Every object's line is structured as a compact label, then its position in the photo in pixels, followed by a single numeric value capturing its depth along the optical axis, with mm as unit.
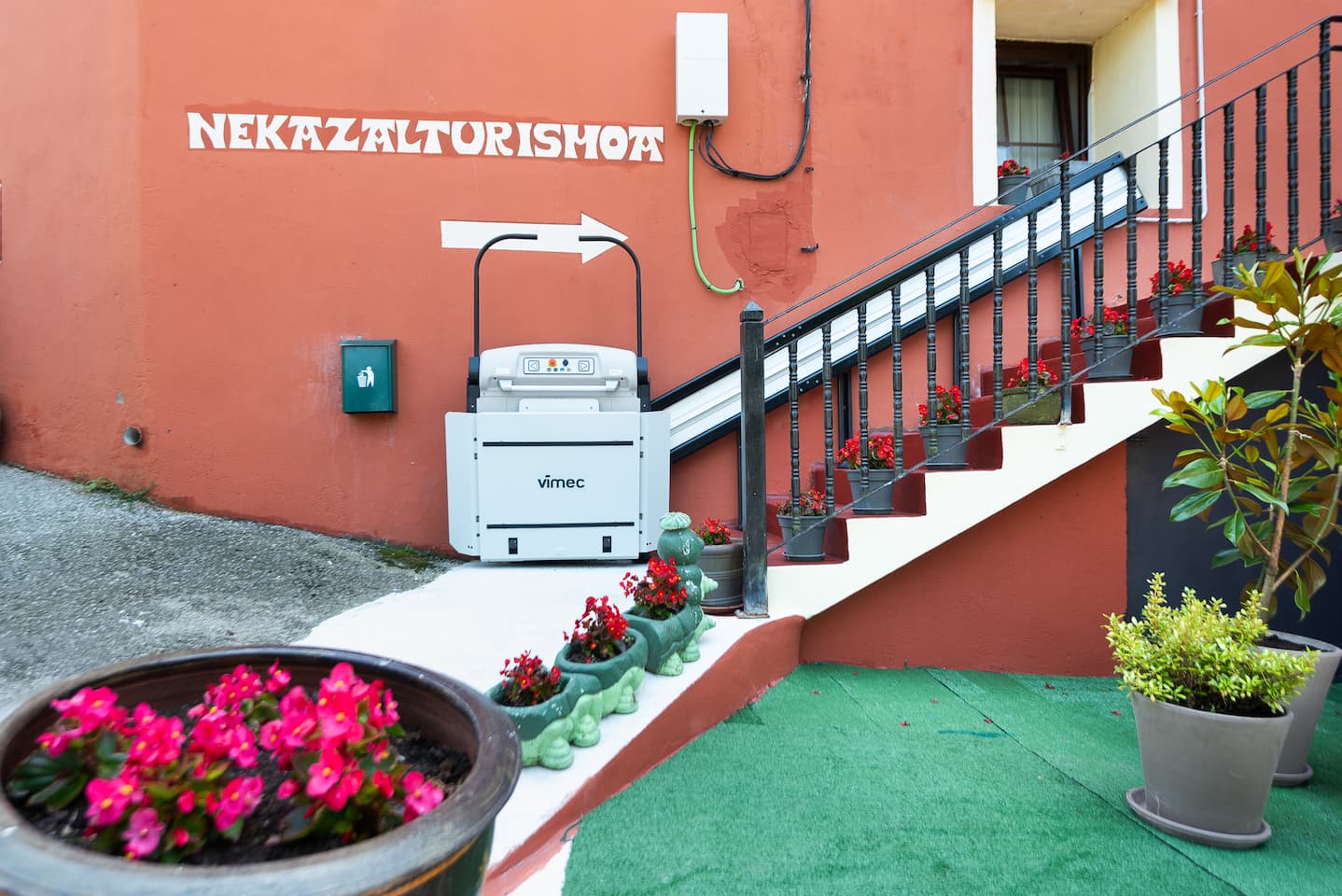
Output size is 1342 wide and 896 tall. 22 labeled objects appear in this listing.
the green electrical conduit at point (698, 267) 3883
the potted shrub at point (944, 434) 2854
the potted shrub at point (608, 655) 1959
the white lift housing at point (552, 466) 3168
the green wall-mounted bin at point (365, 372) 3621
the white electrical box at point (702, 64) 3750
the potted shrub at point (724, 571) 2744
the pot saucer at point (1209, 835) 1730
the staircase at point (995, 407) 2725
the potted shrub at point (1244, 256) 2838
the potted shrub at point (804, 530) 2859
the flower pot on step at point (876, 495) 2867
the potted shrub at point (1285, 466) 2074
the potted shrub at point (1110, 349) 2822
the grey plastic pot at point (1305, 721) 2064
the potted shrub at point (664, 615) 2217
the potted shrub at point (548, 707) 1733
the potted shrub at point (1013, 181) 4164
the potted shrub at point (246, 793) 690
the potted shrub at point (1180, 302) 2812
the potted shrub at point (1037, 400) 2795
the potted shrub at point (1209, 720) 1722
